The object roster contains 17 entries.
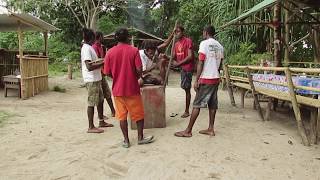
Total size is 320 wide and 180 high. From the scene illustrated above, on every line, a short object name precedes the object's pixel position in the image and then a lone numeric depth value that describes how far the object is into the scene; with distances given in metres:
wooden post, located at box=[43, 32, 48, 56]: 14.36
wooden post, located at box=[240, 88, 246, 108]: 9.66
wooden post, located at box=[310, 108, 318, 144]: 5.79
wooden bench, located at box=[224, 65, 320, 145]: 5.40
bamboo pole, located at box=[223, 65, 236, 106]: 10.06
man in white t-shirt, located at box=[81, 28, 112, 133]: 6.39
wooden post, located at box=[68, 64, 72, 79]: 20.21
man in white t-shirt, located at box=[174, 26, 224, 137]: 5.98
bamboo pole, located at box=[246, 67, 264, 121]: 7.75
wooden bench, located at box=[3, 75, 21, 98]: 11.91
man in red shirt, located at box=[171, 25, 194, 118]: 7.28
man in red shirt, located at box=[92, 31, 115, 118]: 7.24
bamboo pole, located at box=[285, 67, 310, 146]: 5.76
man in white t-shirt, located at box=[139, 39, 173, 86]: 6.78
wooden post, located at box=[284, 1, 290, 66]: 12.04
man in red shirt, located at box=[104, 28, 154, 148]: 5.53
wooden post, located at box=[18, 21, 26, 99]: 11.35
